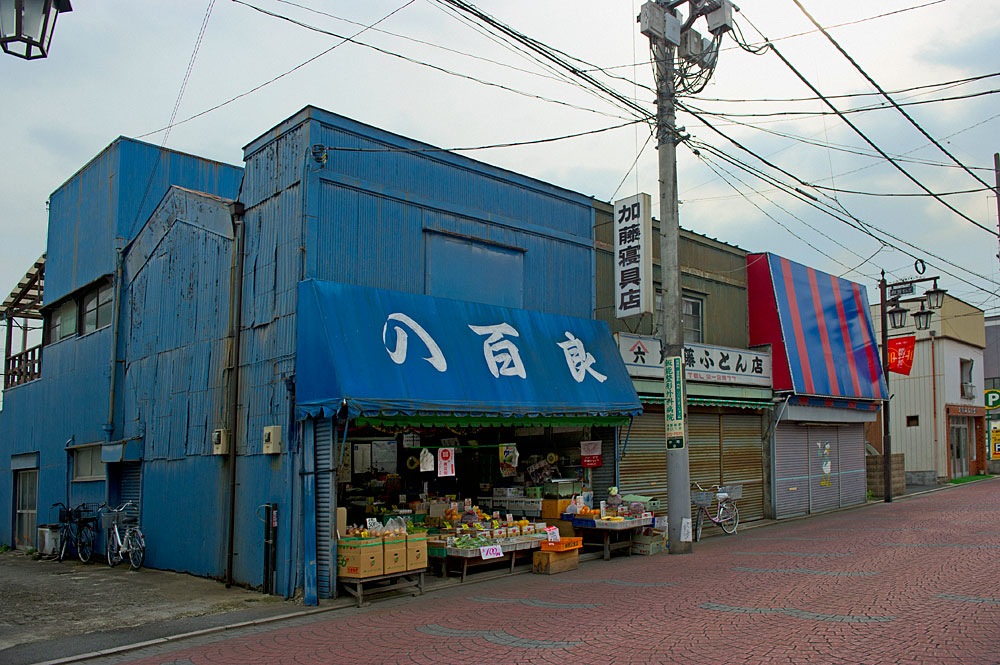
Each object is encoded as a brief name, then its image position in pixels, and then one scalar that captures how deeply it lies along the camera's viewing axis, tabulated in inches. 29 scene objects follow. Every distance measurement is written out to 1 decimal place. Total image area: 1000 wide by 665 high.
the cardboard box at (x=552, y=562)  535.7
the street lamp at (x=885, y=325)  952.9
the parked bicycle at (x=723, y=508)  685.3
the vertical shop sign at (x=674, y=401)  589.9
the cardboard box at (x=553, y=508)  605.0
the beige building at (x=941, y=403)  1366.9
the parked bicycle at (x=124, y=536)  629.9
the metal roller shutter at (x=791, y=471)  847.1
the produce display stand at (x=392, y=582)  443.2
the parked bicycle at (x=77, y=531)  690.8
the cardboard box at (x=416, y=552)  469.1
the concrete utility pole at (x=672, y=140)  592.1
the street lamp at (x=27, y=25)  181.5
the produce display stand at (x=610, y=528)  575.9
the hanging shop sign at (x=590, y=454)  639.8
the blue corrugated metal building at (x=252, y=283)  489.7
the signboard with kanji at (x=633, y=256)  633.6
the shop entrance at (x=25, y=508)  873.5
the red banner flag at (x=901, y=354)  1190.9
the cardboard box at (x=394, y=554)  457.7
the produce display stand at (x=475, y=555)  502.3
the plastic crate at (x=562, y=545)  543.2
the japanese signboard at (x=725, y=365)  724.7
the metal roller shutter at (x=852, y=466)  976.9
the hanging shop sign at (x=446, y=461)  548.7
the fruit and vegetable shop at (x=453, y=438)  455.8
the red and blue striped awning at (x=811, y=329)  848.3
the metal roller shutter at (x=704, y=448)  747.4
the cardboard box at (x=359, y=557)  443.5
